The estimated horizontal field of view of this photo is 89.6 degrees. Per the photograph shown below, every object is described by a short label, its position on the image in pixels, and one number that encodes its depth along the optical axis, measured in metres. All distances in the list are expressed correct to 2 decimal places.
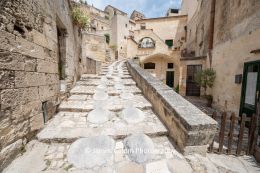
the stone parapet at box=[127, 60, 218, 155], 1.77
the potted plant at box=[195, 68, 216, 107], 7.37
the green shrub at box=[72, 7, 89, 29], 4.60
